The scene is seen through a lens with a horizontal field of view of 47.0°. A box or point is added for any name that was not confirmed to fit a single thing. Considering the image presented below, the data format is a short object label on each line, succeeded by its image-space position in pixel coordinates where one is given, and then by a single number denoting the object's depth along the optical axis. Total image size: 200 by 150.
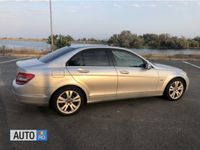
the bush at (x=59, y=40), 24.49
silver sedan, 4.63
